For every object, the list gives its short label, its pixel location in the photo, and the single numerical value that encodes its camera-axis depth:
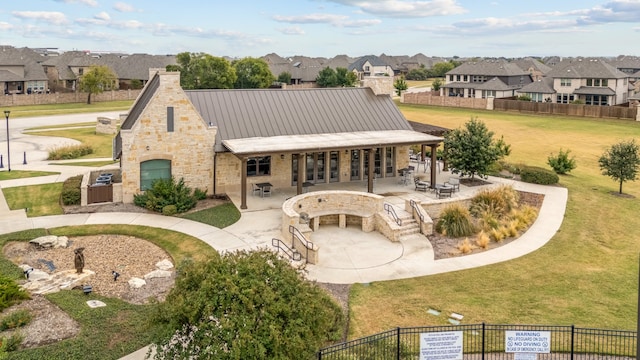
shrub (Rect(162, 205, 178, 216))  26.12
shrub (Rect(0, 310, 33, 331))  14.27
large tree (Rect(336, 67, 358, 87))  103.69
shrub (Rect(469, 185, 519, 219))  26.59
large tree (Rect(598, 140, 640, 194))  32.02
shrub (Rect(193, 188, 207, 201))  28.27
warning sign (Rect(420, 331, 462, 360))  12.11
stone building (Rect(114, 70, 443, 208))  27.53
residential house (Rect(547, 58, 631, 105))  75.62
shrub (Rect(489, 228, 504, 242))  23.81
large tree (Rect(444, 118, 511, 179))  31.83
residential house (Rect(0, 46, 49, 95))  84.44
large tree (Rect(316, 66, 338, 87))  103.75
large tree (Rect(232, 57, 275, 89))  90.38
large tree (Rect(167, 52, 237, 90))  81.94
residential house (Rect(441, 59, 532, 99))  89.41
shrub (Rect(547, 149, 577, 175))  37.47
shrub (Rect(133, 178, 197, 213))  26.62
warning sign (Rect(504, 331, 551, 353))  12.34
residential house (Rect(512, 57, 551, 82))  119.25
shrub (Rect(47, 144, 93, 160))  41.39
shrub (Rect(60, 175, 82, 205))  27.68
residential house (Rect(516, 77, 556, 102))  82.06
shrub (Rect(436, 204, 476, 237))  24.47
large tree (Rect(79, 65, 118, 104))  80.94
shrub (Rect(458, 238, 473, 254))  22.31
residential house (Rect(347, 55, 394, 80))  138.50
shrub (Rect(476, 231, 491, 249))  22.90
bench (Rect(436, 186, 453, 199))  28.66
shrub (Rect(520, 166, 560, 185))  33.66
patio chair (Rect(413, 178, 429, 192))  30.27
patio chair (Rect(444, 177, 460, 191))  30.65
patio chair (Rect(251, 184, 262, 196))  29.58
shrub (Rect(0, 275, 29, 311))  15.51
